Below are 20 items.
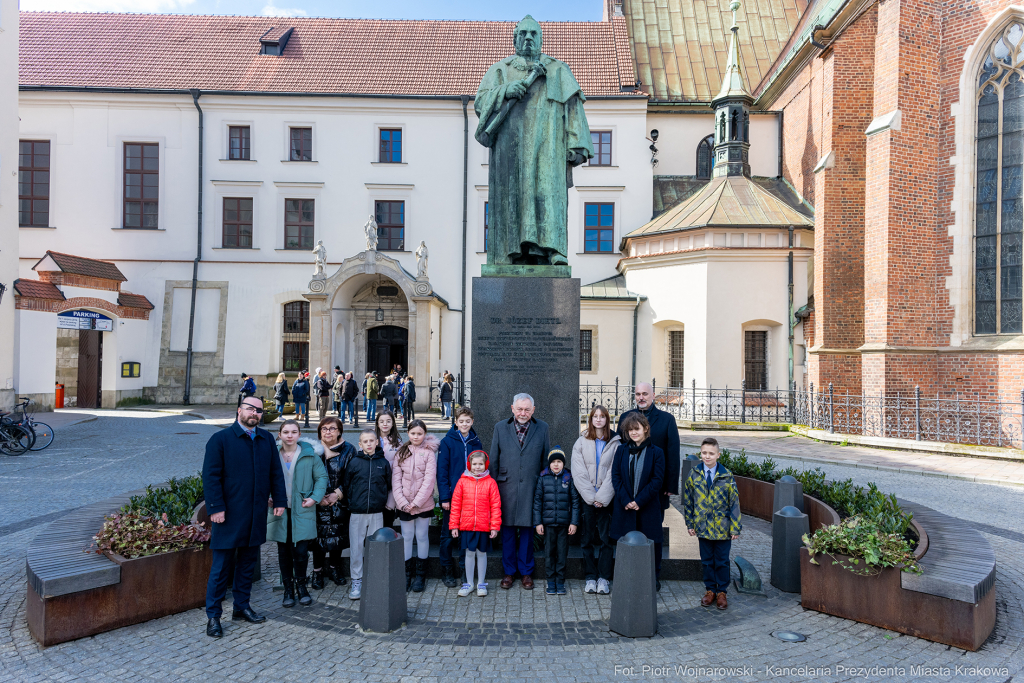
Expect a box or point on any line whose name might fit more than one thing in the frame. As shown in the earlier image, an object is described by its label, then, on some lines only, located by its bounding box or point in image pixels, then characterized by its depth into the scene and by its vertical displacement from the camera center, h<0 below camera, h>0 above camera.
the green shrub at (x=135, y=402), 23.60 -1.86
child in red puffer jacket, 5.18 -1.25
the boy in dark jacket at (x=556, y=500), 5.26 -1.19
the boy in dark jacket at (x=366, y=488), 5.26 -1.11
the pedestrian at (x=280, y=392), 19.30 -1.14
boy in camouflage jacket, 5.04 -1.26
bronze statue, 6.53 +2.27
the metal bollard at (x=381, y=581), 4.58 -1.65
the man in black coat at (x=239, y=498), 4.50 -1.05
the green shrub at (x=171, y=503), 5.38 -1.38
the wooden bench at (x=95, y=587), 4.32 -1.72
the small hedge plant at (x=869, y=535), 4.66 -1.39
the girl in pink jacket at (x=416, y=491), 5.31 -1.14
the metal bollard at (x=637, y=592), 4.54 -1.69
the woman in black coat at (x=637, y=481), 5.09 -0.99
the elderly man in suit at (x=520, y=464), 5.34 -0.91
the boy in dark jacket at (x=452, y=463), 5.41 -0.92
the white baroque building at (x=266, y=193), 25.16 +6.75
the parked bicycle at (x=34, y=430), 12.90 -1.71
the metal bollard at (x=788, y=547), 5.52 -1.65
